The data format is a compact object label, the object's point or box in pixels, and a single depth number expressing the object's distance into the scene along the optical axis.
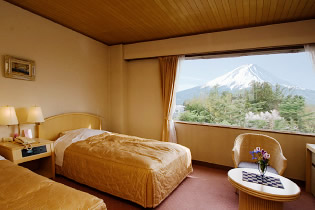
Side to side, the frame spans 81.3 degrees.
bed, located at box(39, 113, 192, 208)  2.17
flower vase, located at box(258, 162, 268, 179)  2.03
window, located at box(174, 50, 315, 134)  3.12
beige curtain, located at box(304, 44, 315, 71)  2.93
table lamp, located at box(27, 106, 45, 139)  2.76
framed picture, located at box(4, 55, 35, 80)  2.71
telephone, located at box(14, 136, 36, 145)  2.54
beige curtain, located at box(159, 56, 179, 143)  4.06
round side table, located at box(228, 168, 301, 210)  1.71
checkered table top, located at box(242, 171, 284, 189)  1.93
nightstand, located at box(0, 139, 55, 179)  2.40
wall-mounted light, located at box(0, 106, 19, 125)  2.46
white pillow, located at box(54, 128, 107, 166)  2.93
